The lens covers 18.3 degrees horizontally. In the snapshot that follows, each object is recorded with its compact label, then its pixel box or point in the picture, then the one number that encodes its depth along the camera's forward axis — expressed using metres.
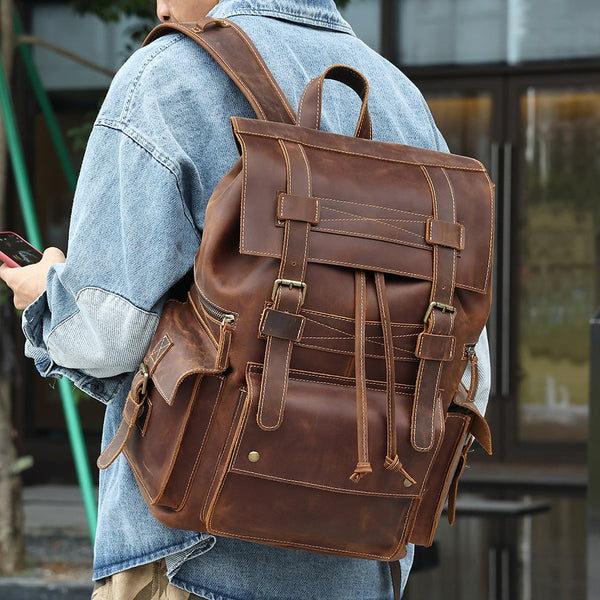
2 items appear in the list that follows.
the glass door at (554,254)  14.55
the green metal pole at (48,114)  7.68
